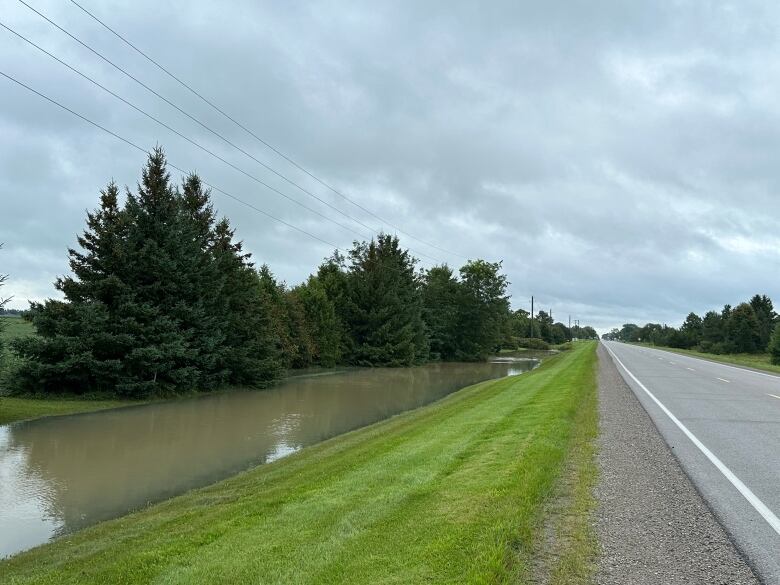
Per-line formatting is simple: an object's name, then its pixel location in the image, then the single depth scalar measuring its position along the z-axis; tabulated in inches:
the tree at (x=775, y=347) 2084.3
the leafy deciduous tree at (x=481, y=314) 2608.3
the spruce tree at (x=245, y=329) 1128.2
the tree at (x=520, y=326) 4806.6
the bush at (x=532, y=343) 4343.3
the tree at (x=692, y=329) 4547.2
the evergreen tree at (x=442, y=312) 2576.3
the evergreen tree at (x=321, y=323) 1713.8
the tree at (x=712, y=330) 4015.0
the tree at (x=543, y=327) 5150.6
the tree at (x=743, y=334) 3565.5
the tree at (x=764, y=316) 3582.7
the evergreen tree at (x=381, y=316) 2042.3
